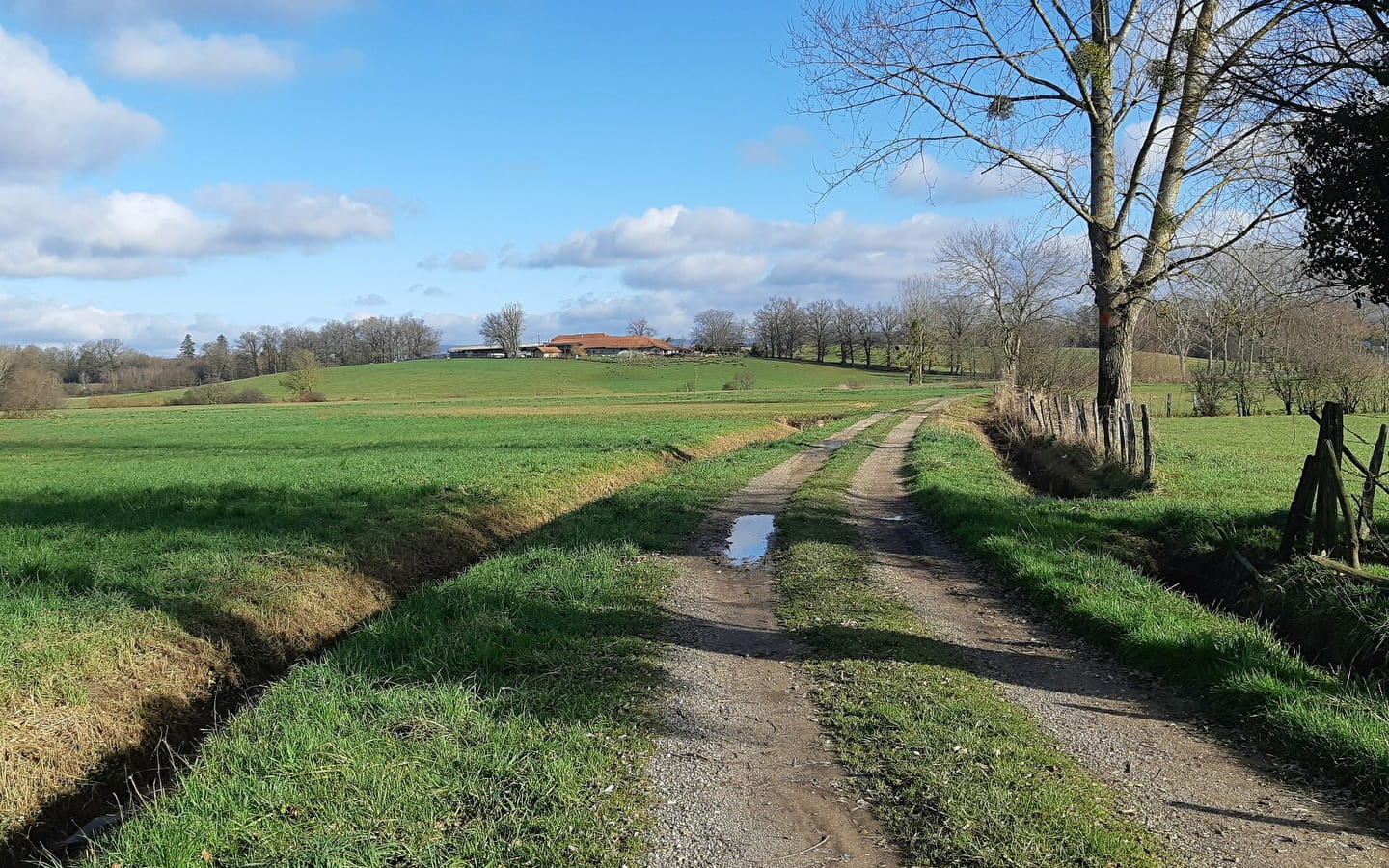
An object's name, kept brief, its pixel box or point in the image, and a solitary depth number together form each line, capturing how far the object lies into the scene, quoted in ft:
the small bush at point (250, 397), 306.47
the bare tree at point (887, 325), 407.23
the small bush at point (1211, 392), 146.72
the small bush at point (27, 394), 216.13
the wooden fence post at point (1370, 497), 27.35
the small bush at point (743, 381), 321.32
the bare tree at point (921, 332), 317.42
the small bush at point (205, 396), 302.80
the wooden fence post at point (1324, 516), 27.17
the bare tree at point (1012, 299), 181.16
